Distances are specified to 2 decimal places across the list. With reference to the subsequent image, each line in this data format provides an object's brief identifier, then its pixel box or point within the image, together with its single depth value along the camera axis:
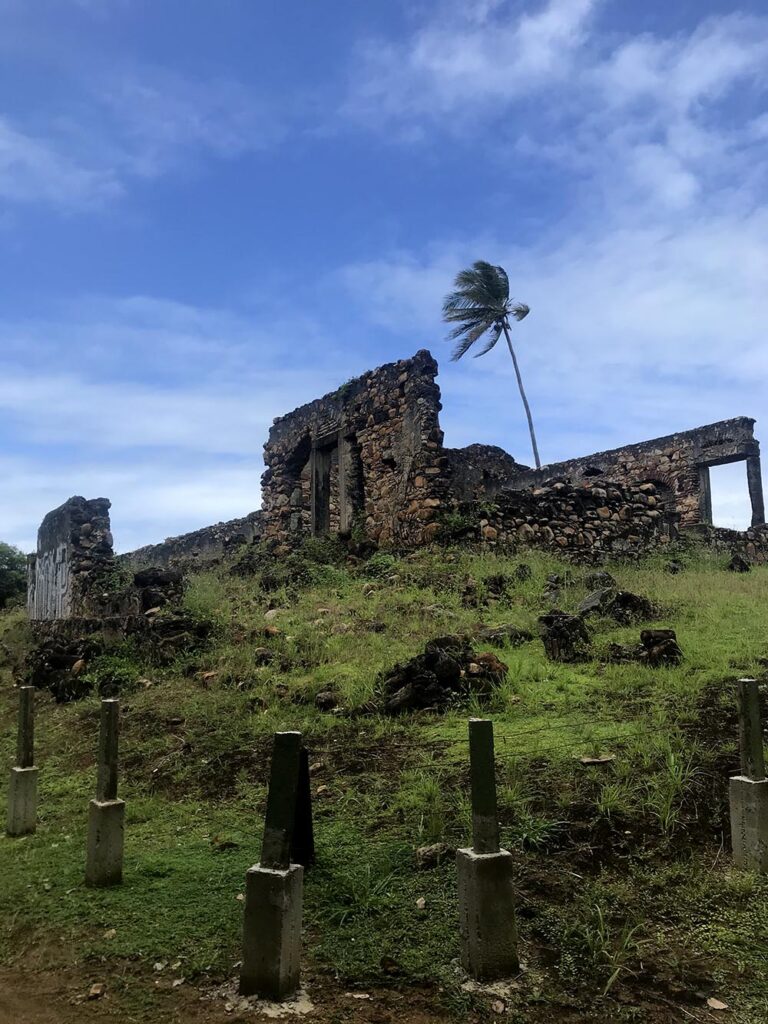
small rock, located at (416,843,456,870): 3.19
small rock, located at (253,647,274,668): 7.17
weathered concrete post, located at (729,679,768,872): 2.99
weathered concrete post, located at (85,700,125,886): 3.35
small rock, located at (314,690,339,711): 5.73
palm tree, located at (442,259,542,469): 24.55
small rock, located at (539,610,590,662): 6.49
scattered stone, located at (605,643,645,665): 6.21
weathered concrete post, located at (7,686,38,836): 4.24
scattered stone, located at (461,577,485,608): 8.95
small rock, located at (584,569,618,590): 9.56
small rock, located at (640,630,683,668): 5.99
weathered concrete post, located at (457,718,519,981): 2.38
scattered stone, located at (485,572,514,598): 9.38
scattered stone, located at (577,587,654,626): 7.89
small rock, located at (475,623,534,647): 7.18
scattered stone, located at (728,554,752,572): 11.86
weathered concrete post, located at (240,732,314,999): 2.34
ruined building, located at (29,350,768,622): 12.34
